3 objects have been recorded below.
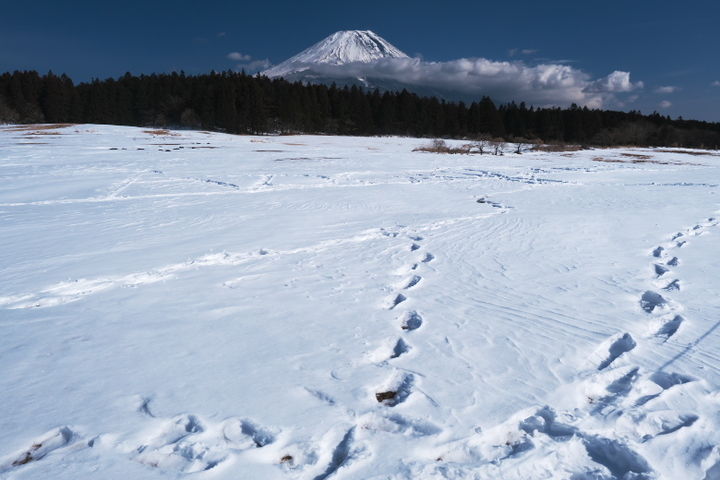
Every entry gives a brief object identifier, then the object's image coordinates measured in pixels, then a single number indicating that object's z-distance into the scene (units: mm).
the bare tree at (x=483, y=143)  29300
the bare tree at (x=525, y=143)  36069
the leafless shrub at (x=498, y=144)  32875
